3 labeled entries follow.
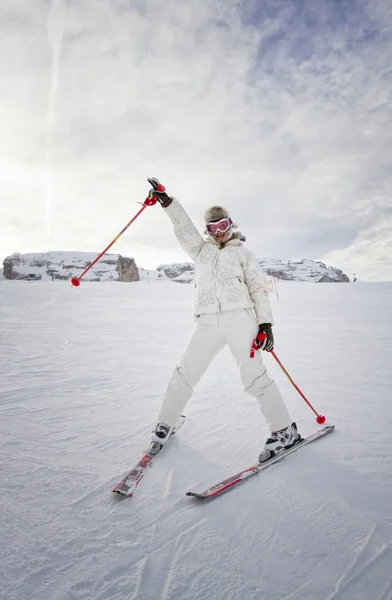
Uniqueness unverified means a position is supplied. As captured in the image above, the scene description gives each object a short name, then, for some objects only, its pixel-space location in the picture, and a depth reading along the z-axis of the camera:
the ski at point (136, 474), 1.93
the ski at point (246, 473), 1.91
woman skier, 2.46
